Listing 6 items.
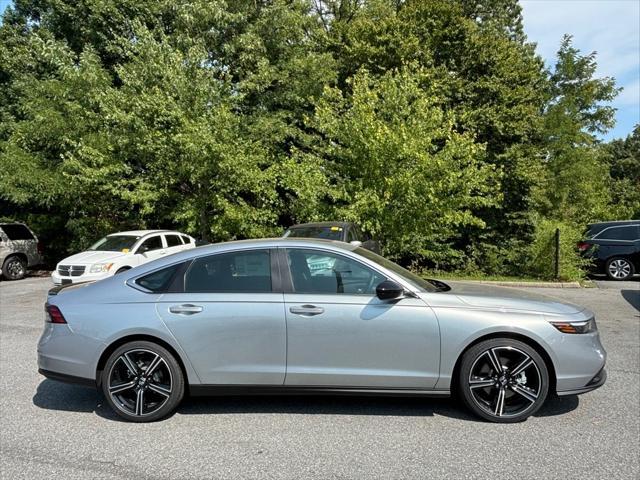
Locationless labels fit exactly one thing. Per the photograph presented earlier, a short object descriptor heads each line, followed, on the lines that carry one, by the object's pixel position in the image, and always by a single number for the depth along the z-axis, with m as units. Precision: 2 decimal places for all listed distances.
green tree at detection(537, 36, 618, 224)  20.41
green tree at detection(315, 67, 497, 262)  12.19
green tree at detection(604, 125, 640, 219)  38.62
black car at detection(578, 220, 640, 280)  13.73
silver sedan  3.90
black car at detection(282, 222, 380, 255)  9.91
